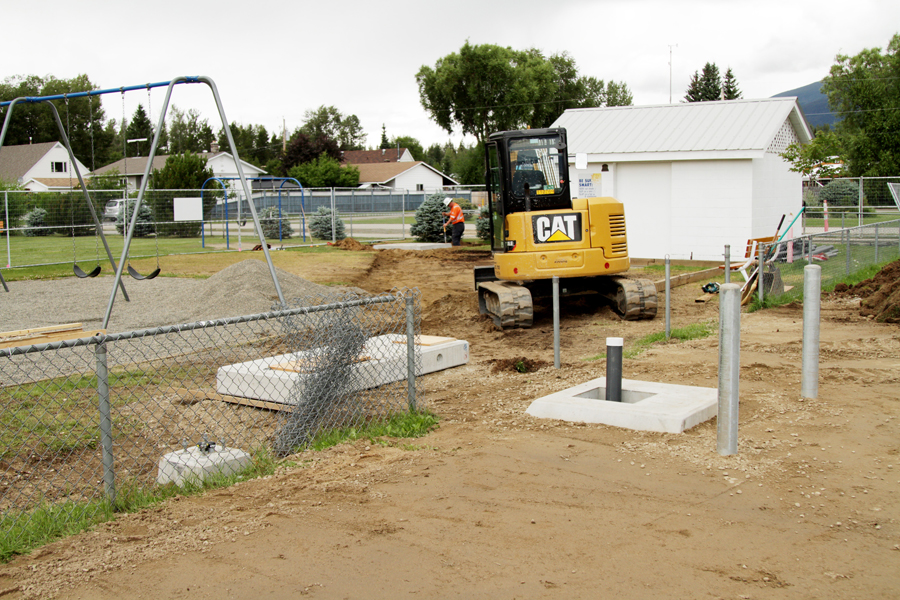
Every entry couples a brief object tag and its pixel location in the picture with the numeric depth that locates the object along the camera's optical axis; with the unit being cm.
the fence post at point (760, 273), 1318
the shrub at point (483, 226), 3091
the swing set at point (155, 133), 1026
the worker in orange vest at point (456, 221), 2774
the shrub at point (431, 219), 3098
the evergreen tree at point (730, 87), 9216
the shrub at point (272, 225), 3192
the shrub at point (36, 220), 2344
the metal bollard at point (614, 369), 695
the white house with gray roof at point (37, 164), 6026
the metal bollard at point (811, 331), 725
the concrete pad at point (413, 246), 2822
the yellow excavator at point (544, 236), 1218
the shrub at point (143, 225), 2844
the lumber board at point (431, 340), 979
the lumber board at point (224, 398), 791
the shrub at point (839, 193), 3374
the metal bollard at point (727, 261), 1071
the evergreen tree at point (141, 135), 6705
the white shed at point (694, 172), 2064
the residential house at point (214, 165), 6051
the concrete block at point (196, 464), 563
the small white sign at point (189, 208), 2427
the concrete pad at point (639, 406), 642
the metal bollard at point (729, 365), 554
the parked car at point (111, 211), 3200
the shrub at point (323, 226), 3185
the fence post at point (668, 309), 1078
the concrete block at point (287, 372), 779
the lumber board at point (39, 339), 955
